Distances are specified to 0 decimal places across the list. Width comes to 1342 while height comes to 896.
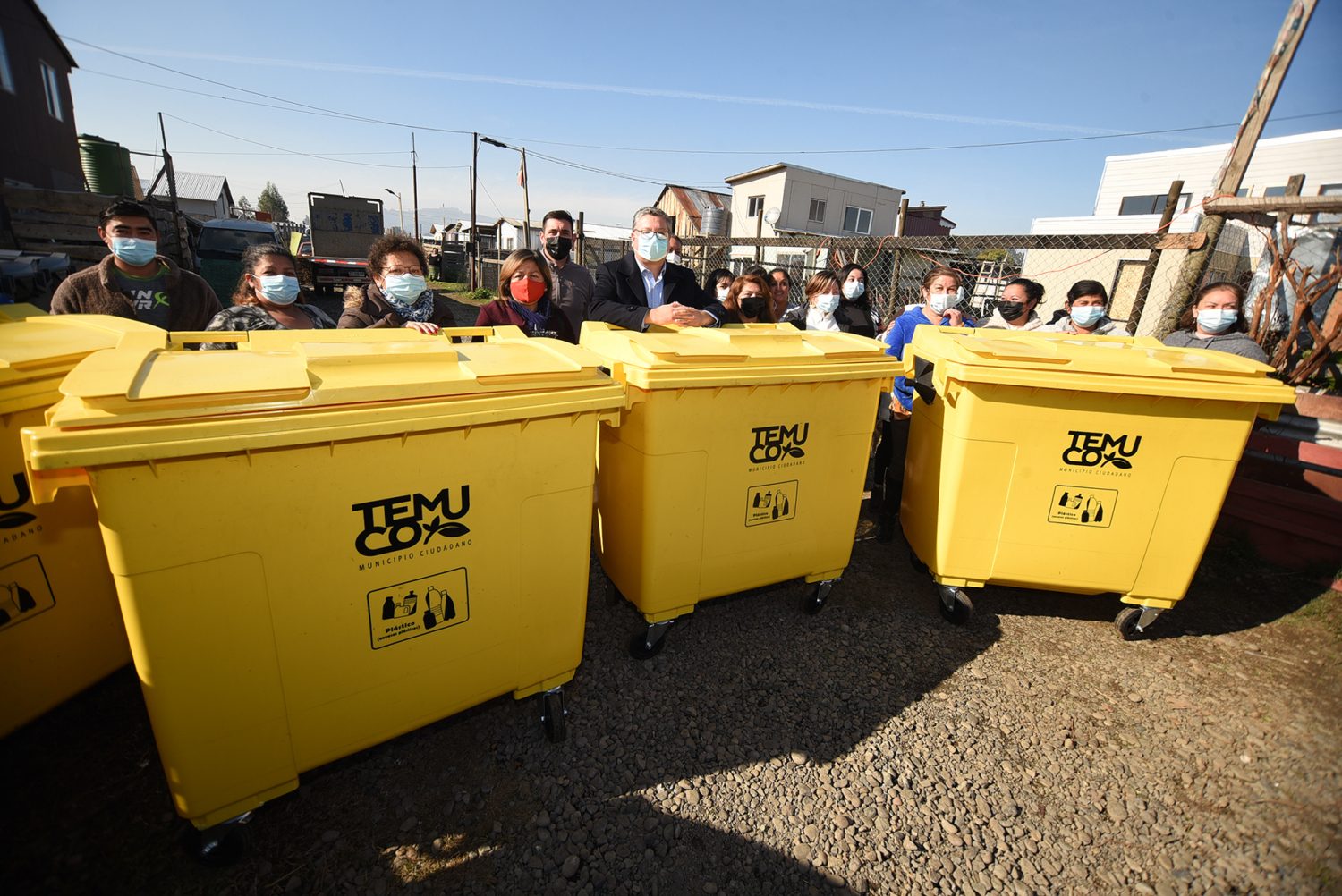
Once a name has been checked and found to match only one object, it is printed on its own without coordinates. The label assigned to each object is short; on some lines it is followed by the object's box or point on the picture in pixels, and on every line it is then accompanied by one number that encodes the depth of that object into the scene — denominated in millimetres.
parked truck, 15312
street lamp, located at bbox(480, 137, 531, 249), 19883
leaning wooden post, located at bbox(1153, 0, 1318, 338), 4078
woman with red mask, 3512
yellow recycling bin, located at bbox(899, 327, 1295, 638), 2576
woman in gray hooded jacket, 3523
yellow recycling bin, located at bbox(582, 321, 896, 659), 2322
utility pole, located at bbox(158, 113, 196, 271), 11289
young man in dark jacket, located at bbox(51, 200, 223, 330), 3268
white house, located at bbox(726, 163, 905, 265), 25703
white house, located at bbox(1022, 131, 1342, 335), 13133
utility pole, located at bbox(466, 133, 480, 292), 20094
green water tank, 18297
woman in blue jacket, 3732
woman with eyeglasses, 3168
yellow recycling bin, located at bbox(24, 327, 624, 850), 1356
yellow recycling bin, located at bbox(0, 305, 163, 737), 1748
